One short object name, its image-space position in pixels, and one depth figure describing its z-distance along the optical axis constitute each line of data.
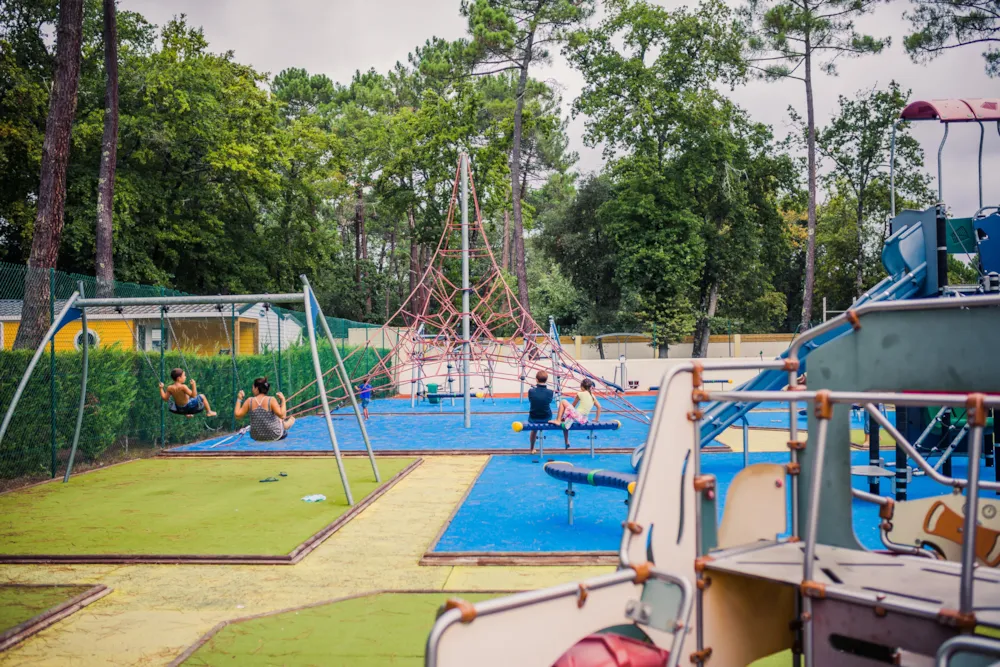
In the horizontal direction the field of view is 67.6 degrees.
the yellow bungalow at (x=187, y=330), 17.39
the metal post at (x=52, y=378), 10.72
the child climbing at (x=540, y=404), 11.91
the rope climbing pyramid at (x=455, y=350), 16.36
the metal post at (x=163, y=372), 12.41
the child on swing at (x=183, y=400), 10.70
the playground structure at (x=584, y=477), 6.86
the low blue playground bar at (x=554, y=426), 10.91
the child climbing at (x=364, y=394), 17.10
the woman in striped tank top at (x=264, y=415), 10.06
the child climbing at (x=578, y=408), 11.48
